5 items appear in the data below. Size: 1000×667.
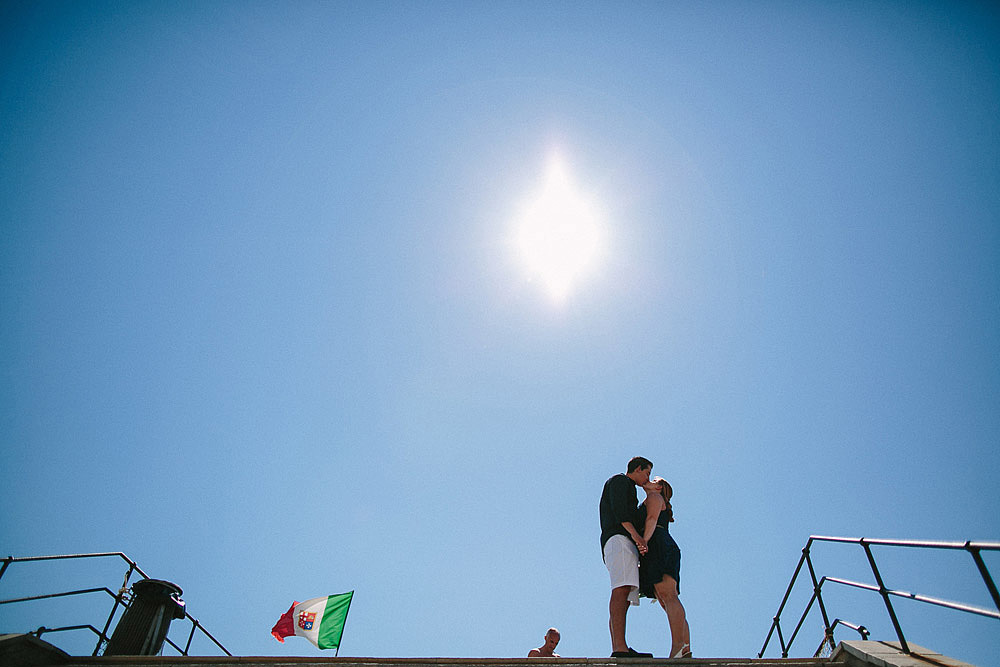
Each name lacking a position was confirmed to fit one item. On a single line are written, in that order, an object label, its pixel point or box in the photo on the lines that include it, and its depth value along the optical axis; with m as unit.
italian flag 9.80
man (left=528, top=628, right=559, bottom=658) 8.78
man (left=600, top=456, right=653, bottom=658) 4.71
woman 4.60
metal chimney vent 7.49
